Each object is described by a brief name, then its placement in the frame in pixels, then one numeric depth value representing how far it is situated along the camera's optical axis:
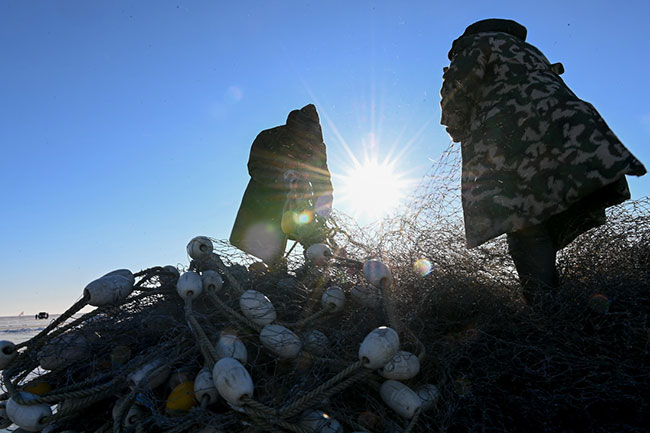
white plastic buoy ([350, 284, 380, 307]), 1.83
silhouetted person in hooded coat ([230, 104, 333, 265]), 4.34
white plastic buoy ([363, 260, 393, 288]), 1.80
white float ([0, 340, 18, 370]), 1.58
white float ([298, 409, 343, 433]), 1.22
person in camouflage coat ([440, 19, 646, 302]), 2.09
